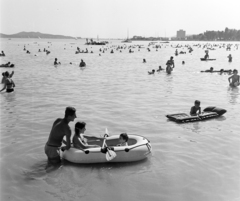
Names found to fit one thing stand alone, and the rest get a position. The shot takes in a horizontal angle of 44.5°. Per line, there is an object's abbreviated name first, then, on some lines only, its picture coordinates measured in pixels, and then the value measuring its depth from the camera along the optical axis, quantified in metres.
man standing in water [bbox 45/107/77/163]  6.95
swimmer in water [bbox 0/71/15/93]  16.96
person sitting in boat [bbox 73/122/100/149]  7.53
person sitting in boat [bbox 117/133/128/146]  7.94
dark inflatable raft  11.15
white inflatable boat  7.54
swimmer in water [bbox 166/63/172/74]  26.49
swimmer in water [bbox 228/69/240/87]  19.44
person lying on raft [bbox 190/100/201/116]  11.55
